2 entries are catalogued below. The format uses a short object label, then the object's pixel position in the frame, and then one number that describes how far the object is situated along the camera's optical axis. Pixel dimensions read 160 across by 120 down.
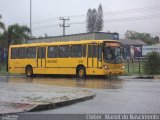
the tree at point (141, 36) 106.10
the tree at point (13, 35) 34.21
